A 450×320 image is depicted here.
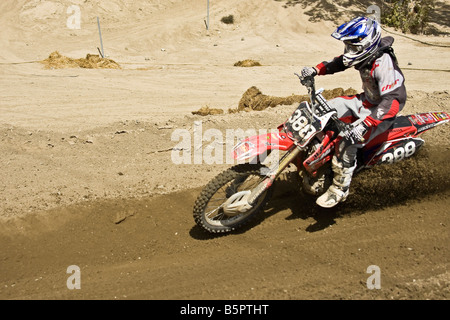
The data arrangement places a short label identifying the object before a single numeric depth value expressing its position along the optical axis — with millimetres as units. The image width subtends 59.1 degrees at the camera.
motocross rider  3713
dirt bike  3906
